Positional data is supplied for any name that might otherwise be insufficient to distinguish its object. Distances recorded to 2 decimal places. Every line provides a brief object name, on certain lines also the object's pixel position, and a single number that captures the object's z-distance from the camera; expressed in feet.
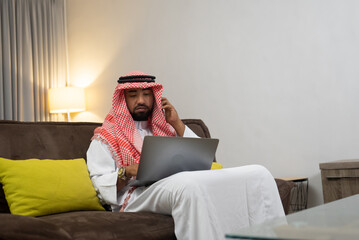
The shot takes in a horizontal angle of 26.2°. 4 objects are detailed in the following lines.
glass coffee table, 5.79
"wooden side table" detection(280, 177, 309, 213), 17.97
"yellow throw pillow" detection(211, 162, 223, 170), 15.08
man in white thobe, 12.97
